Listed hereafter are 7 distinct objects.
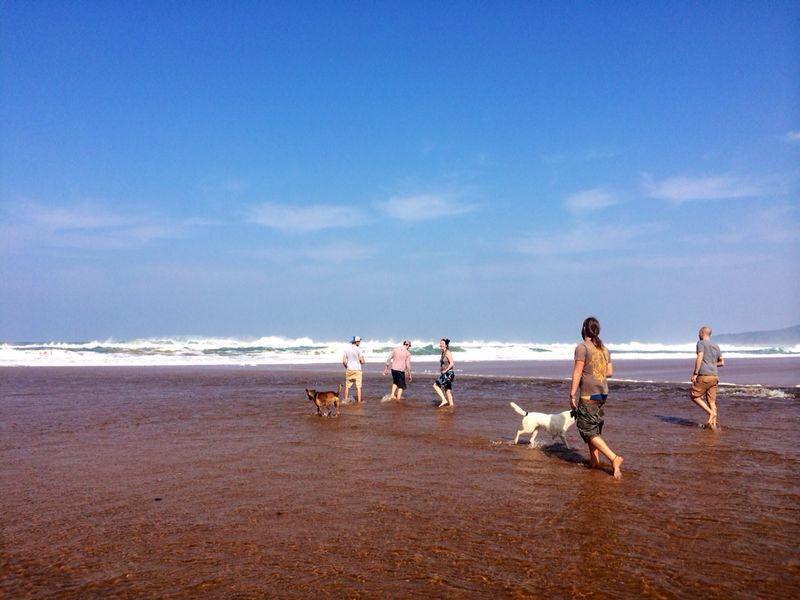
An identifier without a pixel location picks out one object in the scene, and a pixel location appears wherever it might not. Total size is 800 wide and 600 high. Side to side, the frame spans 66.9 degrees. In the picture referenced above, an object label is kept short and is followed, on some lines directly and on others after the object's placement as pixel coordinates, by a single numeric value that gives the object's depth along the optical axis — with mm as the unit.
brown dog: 13117
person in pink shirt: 16906
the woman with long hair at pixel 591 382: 7715
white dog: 9128
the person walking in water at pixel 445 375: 15414
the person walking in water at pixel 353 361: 16188
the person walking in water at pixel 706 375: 11617
